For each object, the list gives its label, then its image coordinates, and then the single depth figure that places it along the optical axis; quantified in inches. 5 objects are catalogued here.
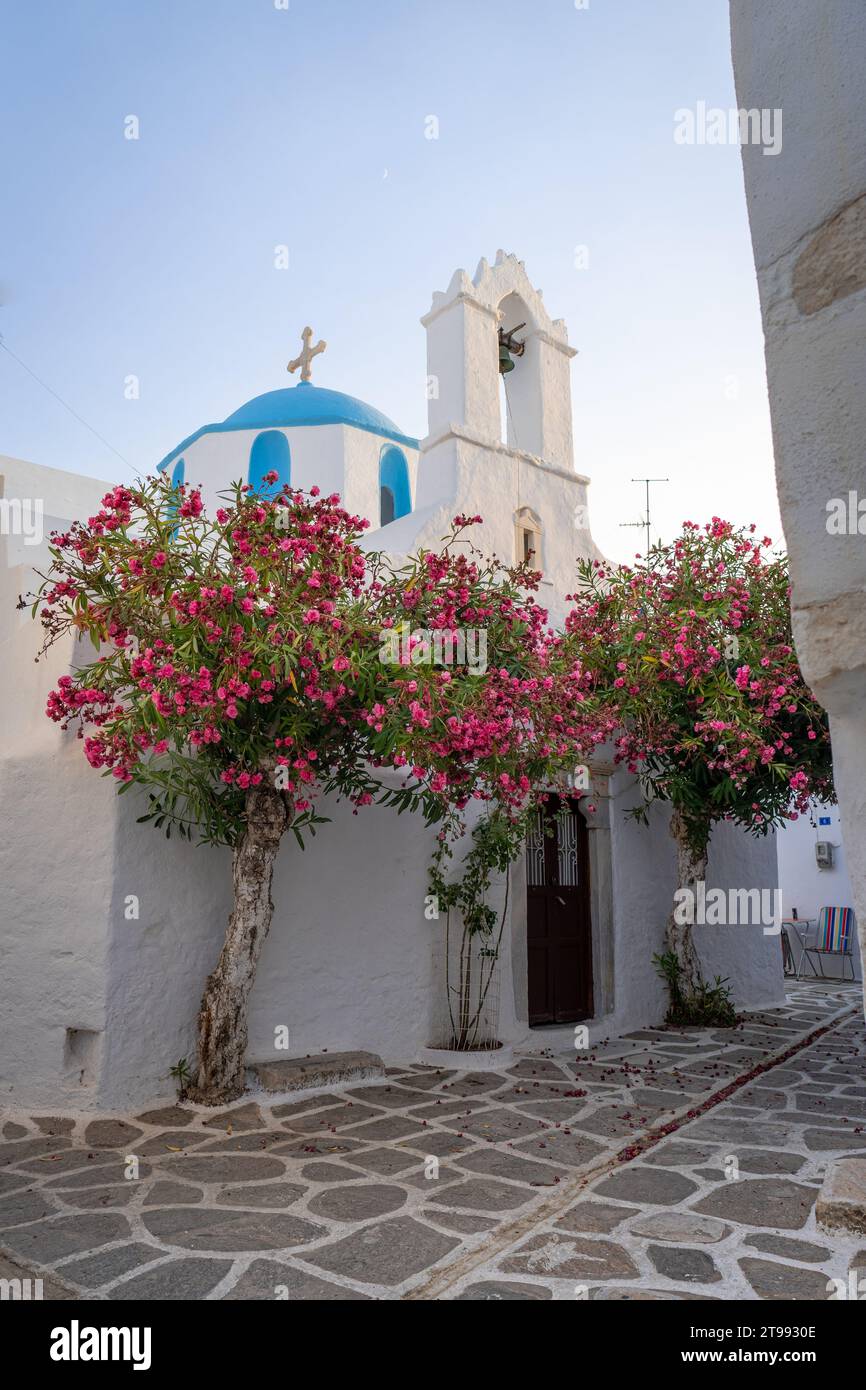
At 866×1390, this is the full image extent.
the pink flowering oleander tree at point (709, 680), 273.4
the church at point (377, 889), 216.2
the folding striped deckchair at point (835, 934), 503.5
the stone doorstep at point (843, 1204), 137.7
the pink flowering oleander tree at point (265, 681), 190.7
